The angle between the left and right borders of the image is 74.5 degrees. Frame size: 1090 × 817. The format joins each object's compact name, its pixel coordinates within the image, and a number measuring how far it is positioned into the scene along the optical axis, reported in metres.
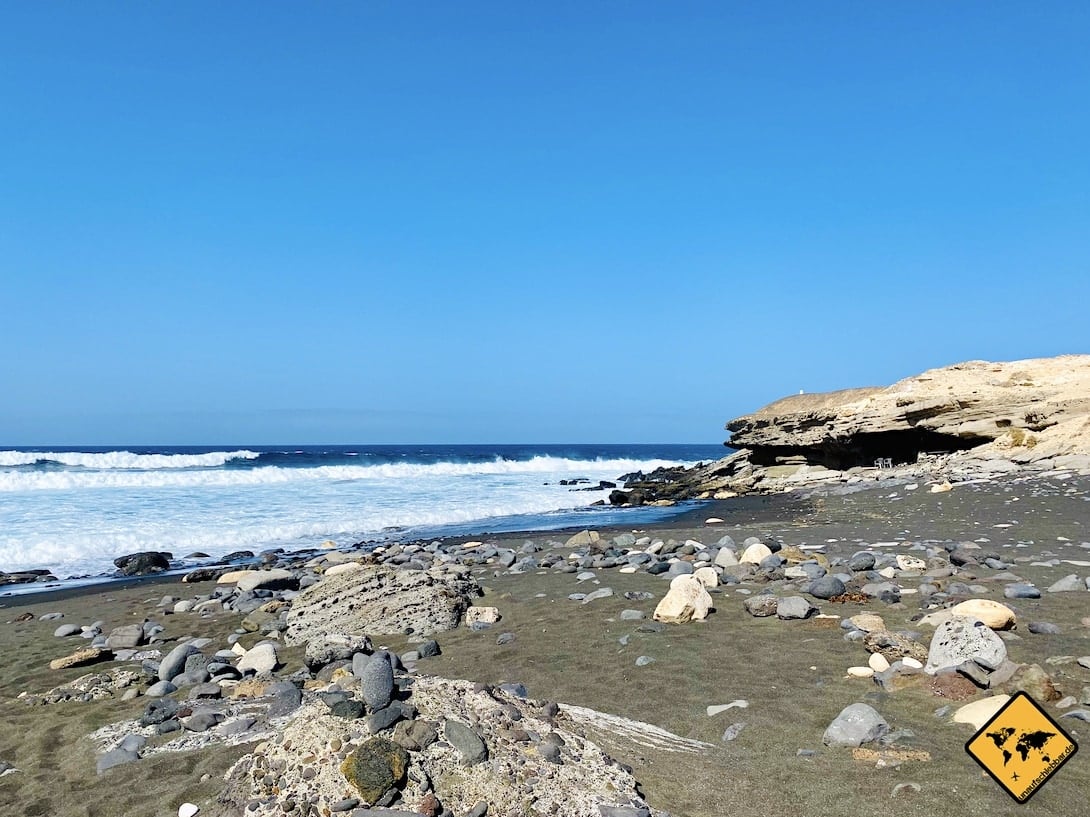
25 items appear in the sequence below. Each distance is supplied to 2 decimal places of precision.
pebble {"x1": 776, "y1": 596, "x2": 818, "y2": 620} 6.26
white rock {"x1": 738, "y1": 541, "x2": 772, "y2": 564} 8.90
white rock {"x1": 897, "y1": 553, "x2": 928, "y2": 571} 7.83
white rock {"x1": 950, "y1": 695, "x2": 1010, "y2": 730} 3.99
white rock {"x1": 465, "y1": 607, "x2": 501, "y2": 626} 7.19
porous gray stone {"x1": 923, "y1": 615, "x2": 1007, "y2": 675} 4.55
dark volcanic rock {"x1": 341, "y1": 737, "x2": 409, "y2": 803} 3.15
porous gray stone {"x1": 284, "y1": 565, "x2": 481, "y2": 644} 7.09
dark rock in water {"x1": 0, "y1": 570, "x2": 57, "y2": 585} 12.38
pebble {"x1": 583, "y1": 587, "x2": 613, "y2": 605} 7.79
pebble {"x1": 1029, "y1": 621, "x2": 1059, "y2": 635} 5.23
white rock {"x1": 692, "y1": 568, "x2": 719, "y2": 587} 7.74
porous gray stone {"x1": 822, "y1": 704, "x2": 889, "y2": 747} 3.91
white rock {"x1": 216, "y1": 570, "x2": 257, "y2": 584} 10.73
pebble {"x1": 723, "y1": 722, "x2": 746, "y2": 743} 4.14
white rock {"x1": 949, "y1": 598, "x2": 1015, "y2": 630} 5.34
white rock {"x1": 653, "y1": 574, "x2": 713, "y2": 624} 6.48
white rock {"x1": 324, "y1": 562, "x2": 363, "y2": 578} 8.52
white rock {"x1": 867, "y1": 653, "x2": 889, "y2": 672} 4.88
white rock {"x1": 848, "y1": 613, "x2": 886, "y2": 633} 5.66
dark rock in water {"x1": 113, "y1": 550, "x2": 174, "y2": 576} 13.03
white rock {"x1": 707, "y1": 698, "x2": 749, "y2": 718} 4.50
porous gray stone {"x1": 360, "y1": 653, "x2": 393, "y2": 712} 3.66
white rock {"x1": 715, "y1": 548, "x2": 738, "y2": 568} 8.84
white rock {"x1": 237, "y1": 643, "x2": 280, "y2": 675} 5.99
